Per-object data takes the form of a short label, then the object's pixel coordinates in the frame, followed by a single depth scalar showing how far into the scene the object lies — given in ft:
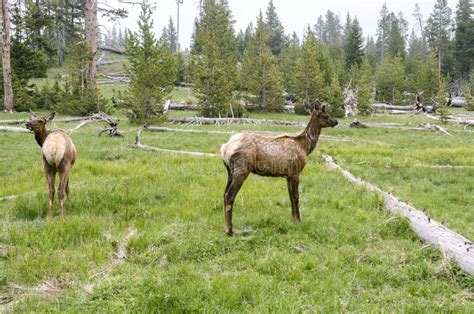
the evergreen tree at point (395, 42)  219.00
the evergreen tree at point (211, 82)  93.86
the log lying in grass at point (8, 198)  28.89
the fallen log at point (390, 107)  136.67
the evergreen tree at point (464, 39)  188.44
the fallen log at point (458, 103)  144.86
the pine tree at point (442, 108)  93.76
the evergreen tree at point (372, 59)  219.67
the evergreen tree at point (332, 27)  336.78
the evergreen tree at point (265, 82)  110.32
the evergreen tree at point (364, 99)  109.09
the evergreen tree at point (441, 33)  204.74
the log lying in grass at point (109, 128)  61.98
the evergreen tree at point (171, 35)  316.97
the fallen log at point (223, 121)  84.94
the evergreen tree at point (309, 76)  112.37
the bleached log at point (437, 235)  19.48
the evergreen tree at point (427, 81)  144.46
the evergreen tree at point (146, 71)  74.95
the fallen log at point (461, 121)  88.34
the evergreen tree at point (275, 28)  236.02
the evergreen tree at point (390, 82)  151.43
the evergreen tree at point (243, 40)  242.23
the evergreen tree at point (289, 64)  153.28
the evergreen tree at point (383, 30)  278.30
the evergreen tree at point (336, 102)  108.17
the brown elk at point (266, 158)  23.84
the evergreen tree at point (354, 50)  193.75
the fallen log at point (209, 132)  63.67
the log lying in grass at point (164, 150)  47.61
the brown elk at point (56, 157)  25.95
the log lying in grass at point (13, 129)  61.87
